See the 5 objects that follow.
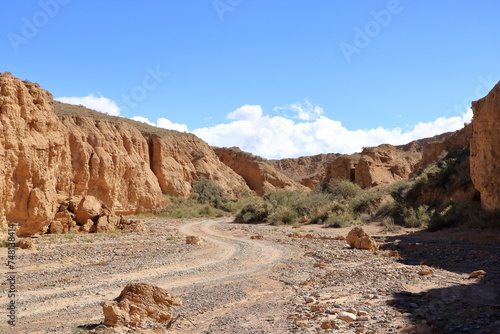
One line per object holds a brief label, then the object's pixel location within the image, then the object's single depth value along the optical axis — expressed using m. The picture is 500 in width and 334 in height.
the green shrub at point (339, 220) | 24.18
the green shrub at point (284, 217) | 28.85
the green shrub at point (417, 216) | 19.95
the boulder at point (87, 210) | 19.84
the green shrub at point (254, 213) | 31.74
